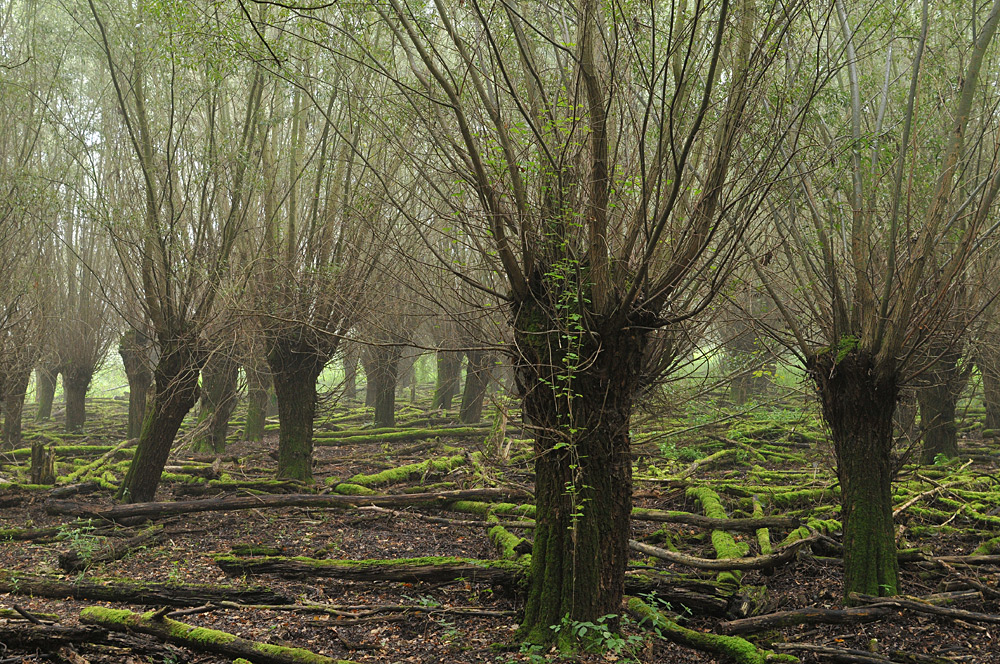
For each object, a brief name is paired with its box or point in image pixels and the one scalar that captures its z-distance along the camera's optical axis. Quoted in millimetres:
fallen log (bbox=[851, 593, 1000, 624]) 4809
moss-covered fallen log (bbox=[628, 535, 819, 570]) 5930
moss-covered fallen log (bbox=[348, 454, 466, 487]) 9898
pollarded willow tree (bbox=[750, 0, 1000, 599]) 4598
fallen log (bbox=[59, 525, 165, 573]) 6266
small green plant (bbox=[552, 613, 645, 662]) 4254
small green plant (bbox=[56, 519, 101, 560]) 6462
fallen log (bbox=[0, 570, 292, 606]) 5176
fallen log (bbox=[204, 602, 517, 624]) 5207
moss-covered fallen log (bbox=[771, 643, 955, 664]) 4391
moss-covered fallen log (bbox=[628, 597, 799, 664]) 4445
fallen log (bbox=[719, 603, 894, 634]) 4879
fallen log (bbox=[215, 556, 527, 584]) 5641
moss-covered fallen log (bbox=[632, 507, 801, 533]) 6879
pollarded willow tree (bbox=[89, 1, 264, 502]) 8000
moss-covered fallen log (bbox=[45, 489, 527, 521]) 7926
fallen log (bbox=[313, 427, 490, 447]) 14328
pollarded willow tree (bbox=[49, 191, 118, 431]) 14820
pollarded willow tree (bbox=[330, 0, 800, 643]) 4266
